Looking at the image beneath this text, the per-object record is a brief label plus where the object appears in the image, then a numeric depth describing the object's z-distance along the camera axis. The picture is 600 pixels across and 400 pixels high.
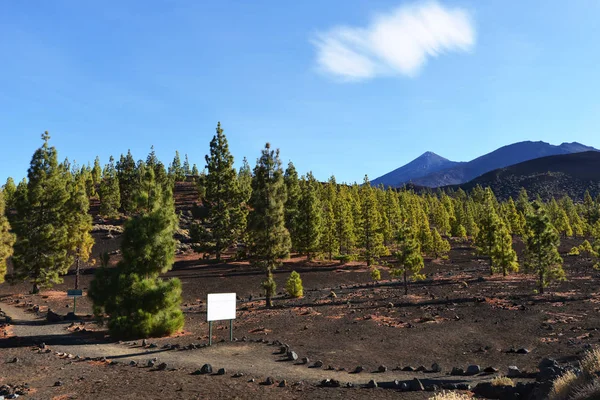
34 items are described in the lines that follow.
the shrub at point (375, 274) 42.88
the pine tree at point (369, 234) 58.78
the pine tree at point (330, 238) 60.14
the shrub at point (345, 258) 60.09
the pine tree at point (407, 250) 32.94
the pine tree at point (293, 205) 59.41
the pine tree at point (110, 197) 79.81
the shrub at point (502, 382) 10.05
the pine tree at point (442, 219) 98.24
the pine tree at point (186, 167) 177.15
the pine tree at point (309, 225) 57.25
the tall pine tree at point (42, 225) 36.06
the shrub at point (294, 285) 33.59
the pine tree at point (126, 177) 86.02
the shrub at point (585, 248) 69.84
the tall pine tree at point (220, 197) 54.12
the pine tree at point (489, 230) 46.81
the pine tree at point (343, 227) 62.09
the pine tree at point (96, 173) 125.45
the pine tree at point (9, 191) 89.74
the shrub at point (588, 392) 6.53
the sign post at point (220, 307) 17.69
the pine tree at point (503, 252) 45.38
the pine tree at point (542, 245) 32.09
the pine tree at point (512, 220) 82.66
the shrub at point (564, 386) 7.57
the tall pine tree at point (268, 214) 30.70
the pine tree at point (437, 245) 69.22
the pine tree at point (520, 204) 115.72
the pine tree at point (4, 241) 29.52
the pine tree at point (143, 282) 19.17
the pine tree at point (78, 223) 38.88
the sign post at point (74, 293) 26.39
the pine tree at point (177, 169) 135.62
